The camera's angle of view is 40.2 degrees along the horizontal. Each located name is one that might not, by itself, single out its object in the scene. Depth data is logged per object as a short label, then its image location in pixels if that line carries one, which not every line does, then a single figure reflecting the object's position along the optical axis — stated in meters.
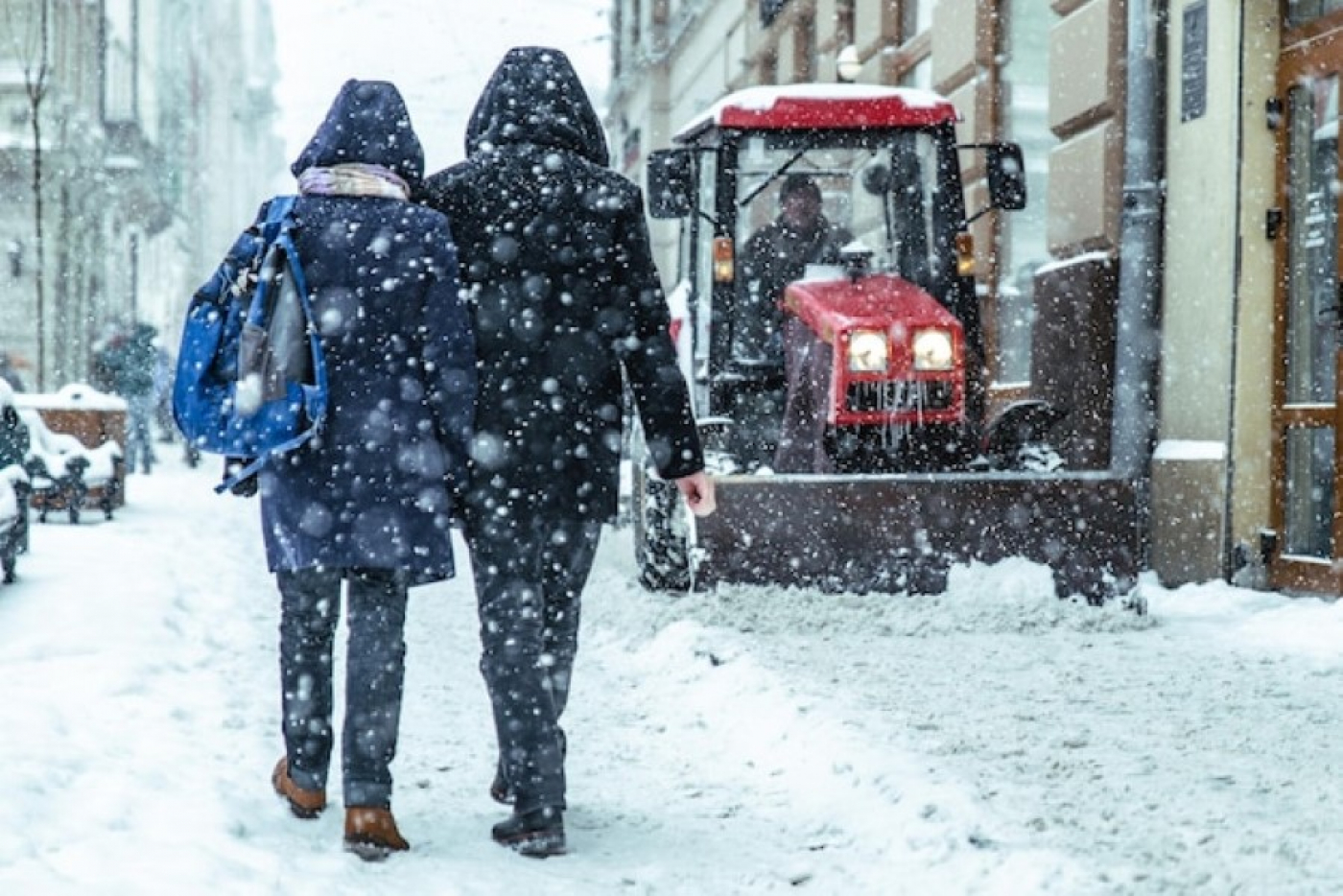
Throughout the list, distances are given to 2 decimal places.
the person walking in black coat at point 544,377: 4.21
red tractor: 7.90
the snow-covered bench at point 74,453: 13.41
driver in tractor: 9.02
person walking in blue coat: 4.12
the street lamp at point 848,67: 9.68
